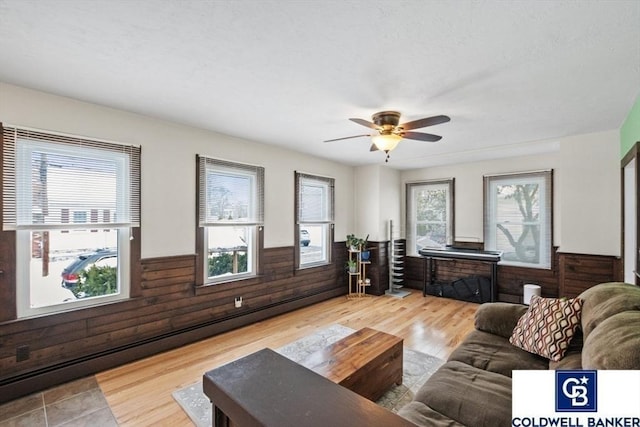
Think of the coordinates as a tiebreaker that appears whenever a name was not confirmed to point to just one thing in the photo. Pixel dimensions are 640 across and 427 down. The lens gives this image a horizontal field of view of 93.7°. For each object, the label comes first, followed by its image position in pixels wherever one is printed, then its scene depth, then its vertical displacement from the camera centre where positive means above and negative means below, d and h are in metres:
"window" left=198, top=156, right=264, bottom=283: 3.63 -0.02
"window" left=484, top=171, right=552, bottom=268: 4.64 -0.02
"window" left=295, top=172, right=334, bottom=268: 4.82 -0.07
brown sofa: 1.36 -0.97
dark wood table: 0.47 -0.32
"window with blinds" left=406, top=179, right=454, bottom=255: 5.68 +0.03
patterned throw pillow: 2.01 -0.79
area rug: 2.23 -1.44
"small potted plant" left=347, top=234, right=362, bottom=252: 5.48 -0.50
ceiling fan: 2.86 +0.81
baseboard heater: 2.40 -1.34
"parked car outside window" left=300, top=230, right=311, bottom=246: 4.99 -0.38
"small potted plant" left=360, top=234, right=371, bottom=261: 5.49 -0.69
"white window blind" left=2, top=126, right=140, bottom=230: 2.38 +0.30
